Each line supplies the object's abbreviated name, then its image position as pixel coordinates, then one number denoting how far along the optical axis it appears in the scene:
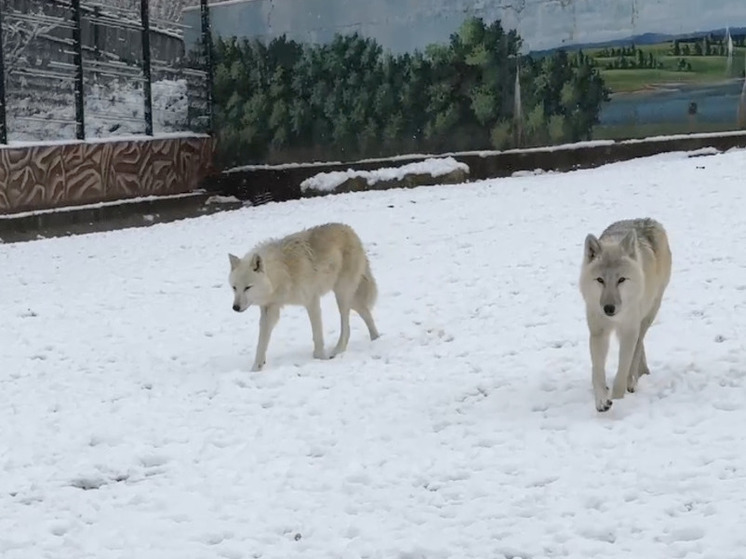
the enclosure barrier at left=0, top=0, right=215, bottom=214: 18.16
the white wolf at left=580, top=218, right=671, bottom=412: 6.10
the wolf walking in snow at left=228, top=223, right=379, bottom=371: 8.15
